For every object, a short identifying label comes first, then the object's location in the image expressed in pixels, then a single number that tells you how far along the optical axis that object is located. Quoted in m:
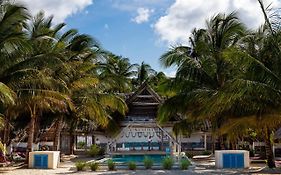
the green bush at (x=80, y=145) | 35.20
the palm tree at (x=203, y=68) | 14.21
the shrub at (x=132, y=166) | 13.40
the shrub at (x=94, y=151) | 23.11
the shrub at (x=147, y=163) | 13.80
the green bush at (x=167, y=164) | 13.51
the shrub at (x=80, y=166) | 13.23
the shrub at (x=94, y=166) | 13.33
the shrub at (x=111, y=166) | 13.51
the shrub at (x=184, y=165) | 13.32
